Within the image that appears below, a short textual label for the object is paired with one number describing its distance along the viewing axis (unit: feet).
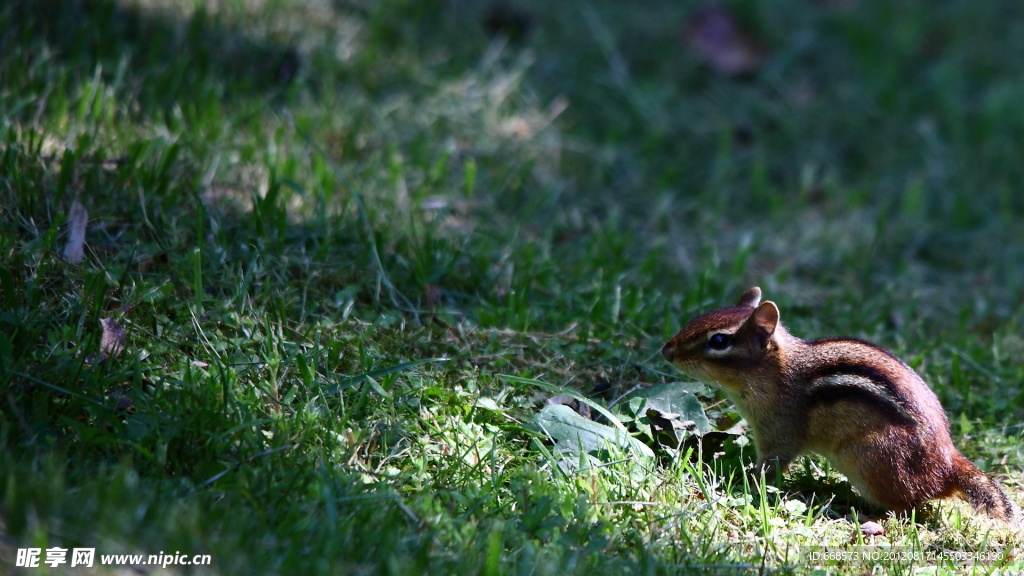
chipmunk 23.13
